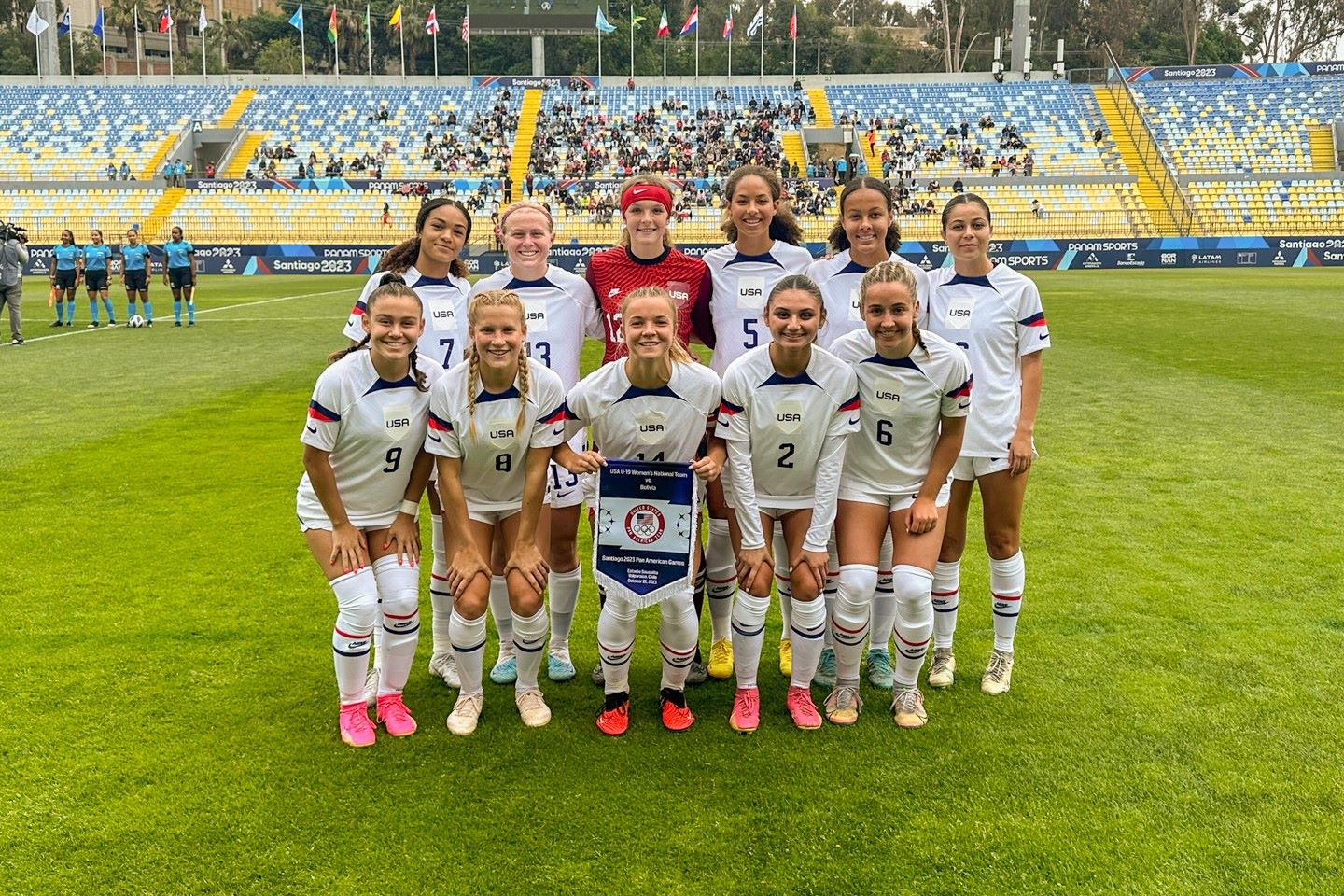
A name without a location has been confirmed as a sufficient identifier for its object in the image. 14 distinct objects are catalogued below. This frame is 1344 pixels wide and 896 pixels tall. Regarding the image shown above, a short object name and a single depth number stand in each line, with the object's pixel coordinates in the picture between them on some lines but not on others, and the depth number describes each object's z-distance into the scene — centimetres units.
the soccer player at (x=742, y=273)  470
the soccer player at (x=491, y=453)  404
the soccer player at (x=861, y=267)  455
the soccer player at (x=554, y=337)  454
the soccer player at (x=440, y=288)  460
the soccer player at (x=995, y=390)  446
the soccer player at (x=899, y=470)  410
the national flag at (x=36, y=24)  4744
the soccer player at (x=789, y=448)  409
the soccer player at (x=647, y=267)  456
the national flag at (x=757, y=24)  5362
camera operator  1622
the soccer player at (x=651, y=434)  408
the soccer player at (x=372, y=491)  401
